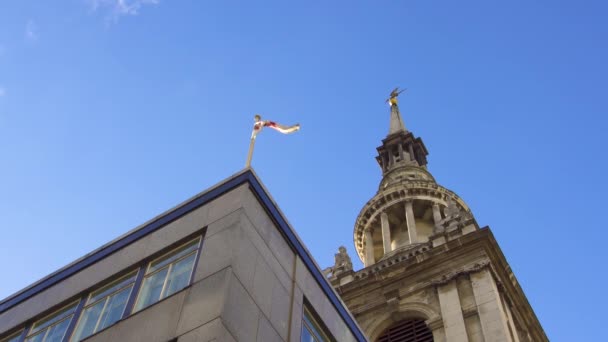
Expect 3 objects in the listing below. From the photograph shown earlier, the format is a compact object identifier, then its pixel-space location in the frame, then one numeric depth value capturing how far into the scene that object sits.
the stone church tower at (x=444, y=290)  43.50
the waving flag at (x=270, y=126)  28.00
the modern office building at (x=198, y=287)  18.91
